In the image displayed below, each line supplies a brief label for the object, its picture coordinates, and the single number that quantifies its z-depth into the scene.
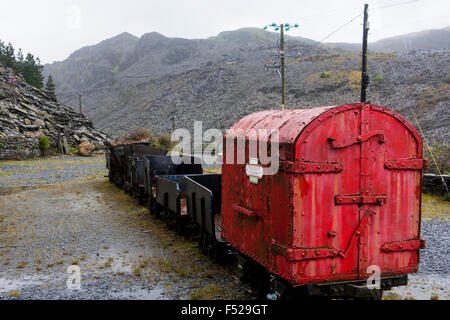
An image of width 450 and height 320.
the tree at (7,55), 57.03
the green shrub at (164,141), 39.53
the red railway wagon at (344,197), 4.87
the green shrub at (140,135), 38.48
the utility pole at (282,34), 21.41
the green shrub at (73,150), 38.62
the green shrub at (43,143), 35.09
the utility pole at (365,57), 14.47
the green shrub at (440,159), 16.12
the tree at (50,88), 59.53
